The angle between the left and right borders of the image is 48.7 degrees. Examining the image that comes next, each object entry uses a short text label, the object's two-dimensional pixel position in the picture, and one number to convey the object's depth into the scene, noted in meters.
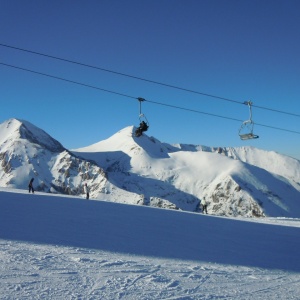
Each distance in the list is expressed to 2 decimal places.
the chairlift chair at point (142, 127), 18.56
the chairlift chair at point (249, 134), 18.20
